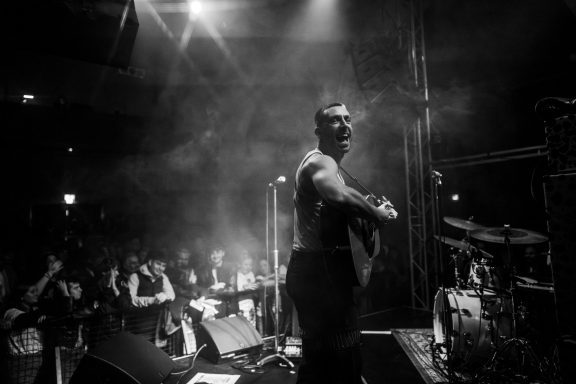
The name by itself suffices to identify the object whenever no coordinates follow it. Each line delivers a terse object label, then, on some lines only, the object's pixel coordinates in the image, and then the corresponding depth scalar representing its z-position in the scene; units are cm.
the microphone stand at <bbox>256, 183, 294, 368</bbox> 453
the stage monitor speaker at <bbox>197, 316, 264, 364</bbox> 467
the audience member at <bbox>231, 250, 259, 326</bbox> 620
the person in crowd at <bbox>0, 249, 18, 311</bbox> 522
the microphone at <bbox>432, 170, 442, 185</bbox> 366
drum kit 446
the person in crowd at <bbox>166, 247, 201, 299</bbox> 610
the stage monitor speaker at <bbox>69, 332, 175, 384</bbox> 321
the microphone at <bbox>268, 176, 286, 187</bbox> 445
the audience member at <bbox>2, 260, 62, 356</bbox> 386
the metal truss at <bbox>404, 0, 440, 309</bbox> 813
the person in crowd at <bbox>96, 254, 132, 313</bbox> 520
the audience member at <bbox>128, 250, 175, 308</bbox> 567
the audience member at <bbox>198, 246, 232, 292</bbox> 673
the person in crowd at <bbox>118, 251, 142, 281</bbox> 604
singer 212
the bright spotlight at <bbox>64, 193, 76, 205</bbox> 1248
